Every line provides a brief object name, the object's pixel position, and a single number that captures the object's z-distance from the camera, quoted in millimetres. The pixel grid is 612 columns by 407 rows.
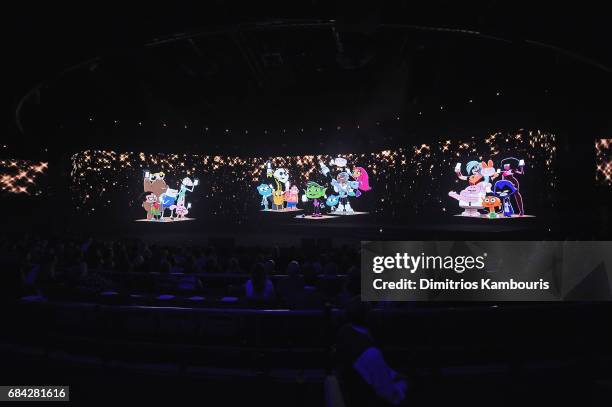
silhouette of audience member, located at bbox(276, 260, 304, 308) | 4523
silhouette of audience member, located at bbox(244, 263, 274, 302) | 4301
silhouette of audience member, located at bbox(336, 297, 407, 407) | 1961
